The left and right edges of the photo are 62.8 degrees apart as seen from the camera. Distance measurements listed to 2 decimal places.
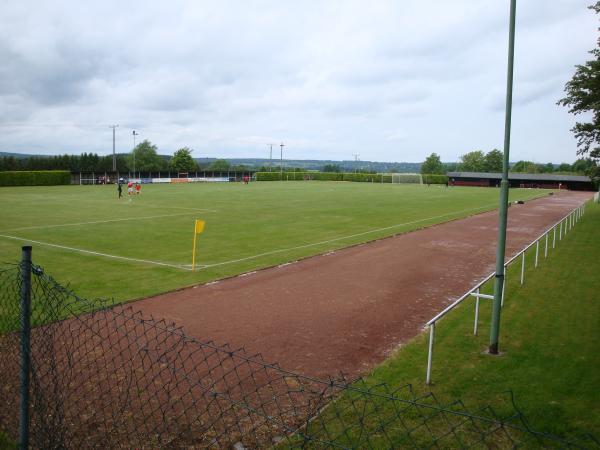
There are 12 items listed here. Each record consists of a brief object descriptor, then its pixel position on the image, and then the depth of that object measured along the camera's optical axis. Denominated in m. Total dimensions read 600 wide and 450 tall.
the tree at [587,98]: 28.70
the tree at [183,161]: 132.49
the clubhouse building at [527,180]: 99.25
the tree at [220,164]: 172.65
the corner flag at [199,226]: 16.00
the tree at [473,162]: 175.35
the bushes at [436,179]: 113.66
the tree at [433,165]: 191.12
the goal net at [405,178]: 112.05
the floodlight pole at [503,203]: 8.30
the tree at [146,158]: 139.75
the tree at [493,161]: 164.25
